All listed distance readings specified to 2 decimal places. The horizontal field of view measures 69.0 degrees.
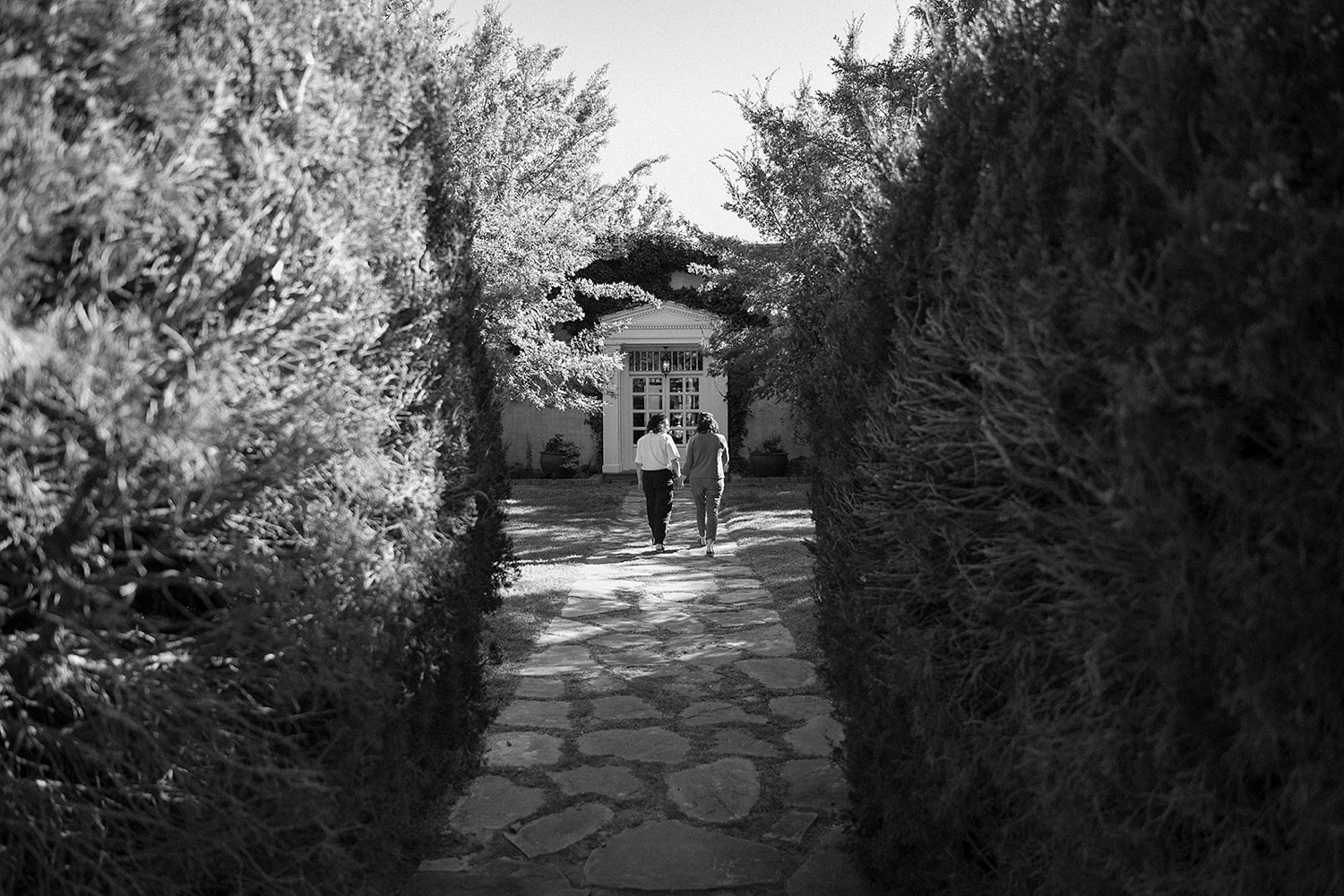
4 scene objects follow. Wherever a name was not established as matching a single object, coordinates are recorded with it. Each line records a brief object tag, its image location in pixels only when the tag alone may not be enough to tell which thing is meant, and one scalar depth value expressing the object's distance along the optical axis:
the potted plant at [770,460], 22.92
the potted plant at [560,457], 23.47
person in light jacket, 12.63
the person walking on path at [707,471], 12.21
